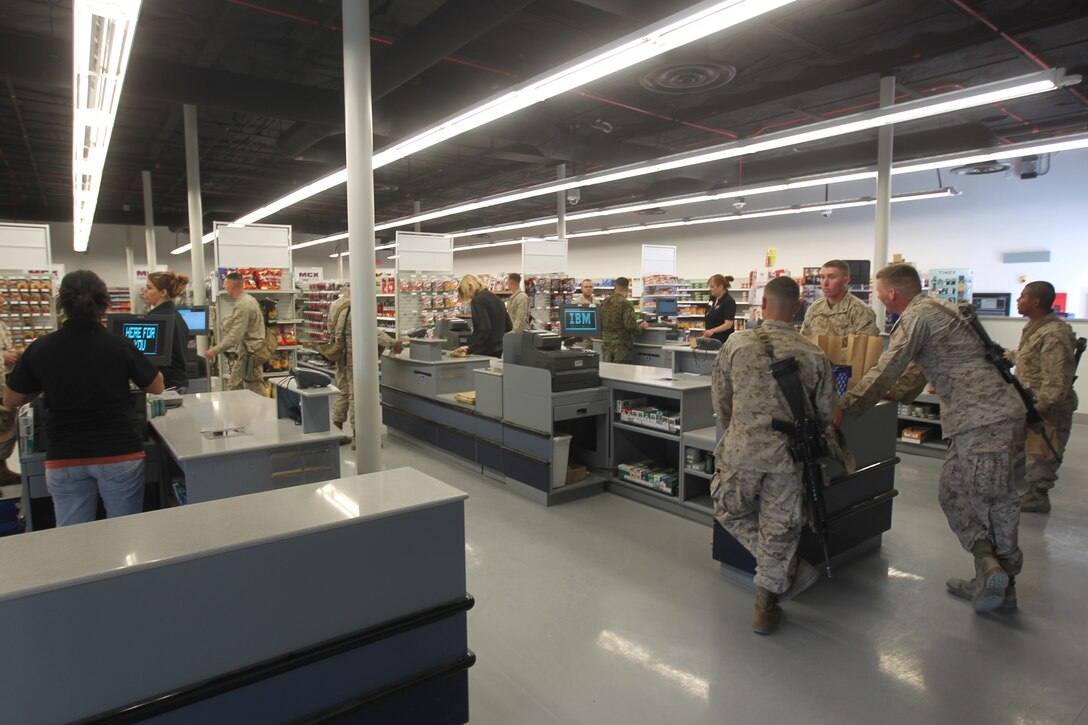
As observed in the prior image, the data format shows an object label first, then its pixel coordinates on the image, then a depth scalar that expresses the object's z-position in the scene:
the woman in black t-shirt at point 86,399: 2.54
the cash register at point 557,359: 4.68
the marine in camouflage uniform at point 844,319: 4.58
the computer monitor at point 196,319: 7.06
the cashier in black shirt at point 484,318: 7.13
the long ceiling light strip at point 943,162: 6.52
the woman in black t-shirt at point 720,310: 7.83
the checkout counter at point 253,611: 1.37
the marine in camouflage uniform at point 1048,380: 4.28
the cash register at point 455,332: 7.41
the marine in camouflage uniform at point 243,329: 6.40
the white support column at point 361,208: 4.02
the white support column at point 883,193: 7.39
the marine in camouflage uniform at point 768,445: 2.88
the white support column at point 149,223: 12.85
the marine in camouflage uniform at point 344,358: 6.17
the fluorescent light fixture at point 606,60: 3.57
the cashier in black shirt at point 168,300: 5.05
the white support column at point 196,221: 8.29
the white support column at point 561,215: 11.02
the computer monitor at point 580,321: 7.16
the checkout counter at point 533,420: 4.71
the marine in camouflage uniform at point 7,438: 3.98
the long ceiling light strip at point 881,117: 4.75
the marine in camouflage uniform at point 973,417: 3.10
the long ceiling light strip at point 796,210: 10.18
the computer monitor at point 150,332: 3.89
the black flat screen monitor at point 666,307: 10.45
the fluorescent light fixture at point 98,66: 3.39
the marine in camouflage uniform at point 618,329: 8.24
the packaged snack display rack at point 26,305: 7.44
